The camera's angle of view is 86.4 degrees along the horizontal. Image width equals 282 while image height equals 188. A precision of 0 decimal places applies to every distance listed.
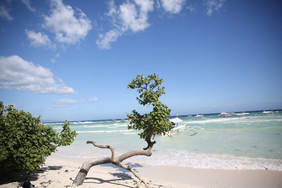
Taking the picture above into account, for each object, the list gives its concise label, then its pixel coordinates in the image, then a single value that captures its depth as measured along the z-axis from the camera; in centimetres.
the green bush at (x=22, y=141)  586
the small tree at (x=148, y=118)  748
